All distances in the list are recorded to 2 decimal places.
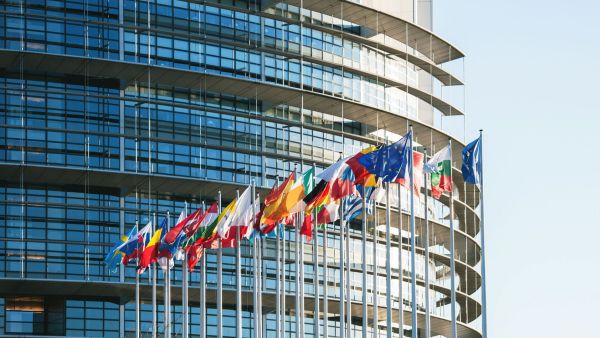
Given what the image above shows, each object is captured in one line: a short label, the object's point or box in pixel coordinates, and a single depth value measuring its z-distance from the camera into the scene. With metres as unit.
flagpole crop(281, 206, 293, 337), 69.00
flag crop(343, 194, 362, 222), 68.94
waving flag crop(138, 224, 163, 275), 74.12
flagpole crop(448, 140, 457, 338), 61.20
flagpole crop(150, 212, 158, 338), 76.62
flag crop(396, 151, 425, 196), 61.69
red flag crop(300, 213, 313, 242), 68.19
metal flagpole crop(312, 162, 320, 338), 66.69
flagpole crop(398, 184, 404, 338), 65.06
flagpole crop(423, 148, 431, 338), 64.00
